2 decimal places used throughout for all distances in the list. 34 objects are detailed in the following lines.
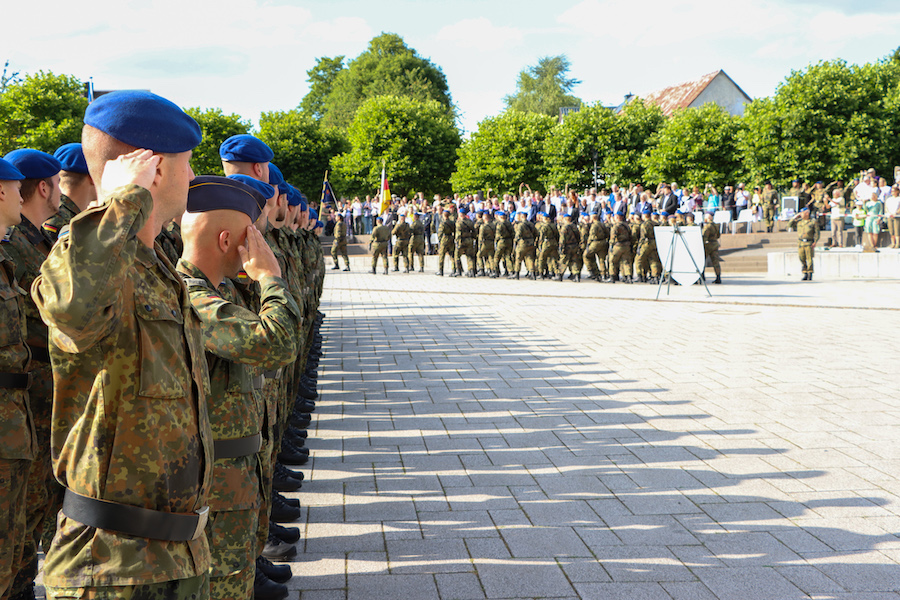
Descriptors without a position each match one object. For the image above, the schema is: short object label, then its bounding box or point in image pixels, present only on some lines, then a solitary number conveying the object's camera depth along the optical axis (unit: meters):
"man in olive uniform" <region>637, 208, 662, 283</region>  21.00
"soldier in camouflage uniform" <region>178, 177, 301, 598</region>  2.59
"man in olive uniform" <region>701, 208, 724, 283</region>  20.89
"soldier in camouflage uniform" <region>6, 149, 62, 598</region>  3.29
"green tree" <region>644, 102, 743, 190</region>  39.97
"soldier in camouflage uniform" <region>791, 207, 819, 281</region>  20.86
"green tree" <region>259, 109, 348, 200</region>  51.94
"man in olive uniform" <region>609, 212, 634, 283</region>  21.30
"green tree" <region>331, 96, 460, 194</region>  52.34
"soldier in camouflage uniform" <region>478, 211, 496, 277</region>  24.06
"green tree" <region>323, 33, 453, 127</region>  68.44
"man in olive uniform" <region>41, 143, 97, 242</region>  4.09
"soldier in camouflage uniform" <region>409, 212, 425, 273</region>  26.36
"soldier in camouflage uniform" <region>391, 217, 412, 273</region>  25.80
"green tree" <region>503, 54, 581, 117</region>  76.38
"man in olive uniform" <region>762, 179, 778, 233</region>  31.69
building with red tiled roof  60.47
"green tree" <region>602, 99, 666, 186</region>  45.16
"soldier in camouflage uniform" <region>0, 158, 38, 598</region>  2.86
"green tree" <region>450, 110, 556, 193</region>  50.47
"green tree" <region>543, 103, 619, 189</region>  45.97
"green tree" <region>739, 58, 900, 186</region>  37.19
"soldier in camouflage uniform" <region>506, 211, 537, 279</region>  23.30
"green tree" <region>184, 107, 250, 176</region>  45.59
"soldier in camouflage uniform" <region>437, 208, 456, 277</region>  25.52
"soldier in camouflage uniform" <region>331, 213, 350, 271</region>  26.59
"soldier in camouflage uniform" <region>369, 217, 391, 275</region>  25.08
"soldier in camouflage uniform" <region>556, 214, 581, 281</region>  22.49
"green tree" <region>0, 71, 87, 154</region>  32.06
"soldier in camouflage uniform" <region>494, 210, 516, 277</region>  23.70
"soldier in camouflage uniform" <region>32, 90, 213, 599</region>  1.75
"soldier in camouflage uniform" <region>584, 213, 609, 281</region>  21.92
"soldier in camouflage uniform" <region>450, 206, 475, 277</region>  24.41
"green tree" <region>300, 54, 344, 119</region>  79.44
